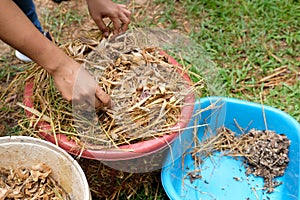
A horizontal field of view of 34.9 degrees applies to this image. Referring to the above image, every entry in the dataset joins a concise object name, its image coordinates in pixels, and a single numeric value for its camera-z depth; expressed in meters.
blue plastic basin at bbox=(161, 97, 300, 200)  1.74
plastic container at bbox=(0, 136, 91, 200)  1.46
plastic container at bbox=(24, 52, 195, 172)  1.44
